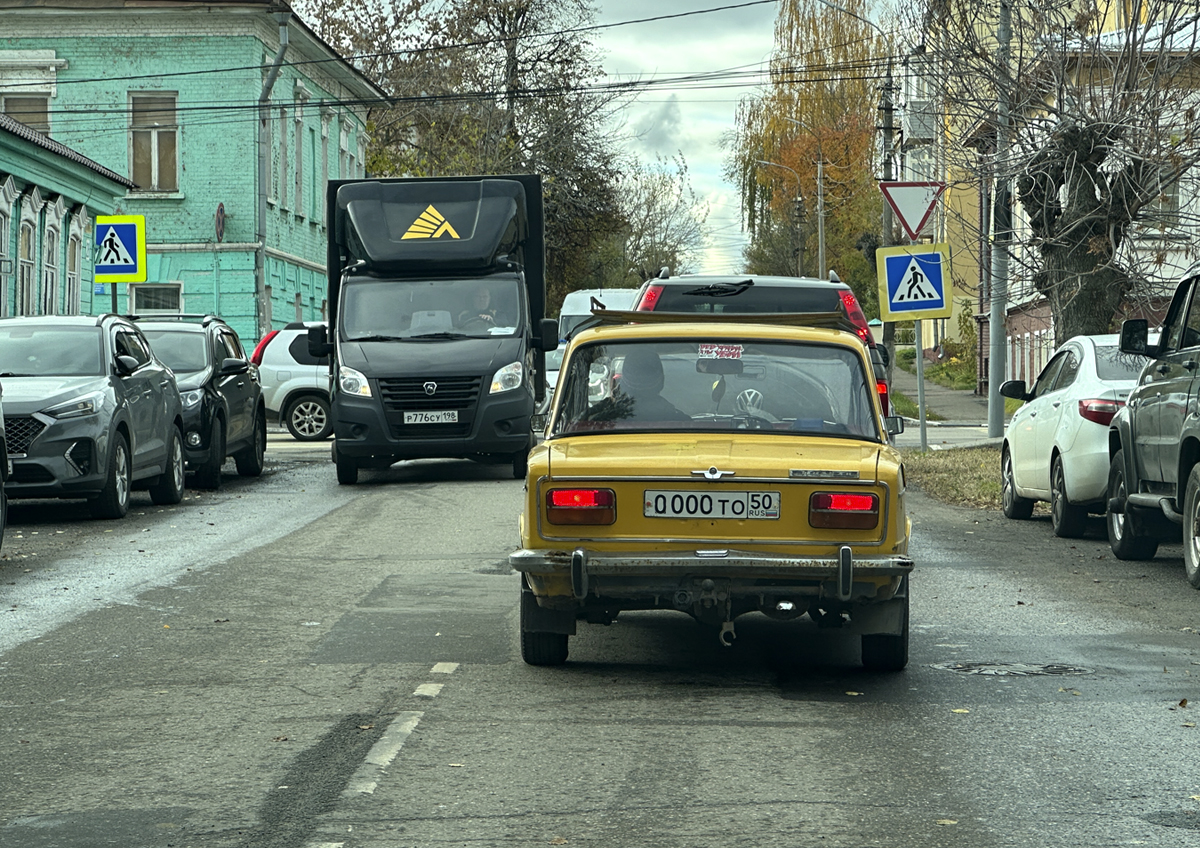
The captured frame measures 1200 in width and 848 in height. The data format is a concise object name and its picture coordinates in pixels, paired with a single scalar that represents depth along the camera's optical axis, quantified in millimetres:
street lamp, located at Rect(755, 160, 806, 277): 81162
